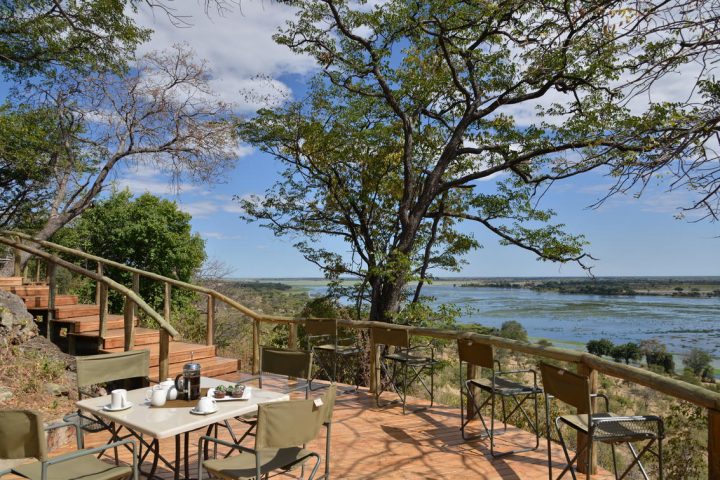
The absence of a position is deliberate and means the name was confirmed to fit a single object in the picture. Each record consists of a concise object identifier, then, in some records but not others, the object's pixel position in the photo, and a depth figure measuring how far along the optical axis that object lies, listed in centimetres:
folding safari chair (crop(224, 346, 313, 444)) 408
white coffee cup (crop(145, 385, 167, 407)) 308
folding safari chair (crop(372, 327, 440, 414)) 528
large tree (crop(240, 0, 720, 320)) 917
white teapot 324
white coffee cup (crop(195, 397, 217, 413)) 290
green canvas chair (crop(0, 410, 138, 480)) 238
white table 267
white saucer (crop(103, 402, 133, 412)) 295
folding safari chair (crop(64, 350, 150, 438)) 359
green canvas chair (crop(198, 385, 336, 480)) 250
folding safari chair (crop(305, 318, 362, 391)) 614
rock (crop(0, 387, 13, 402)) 480
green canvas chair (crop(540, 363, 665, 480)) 290
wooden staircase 628
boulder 589
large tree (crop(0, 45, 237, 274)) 1248
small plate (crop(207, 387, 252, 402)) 320
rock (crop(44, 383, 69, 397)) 526
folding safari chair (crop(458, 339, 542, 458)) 418
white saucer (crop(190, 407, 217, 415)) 289
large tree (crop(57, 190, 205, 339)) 1278
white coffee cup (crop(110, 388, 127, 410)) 298
